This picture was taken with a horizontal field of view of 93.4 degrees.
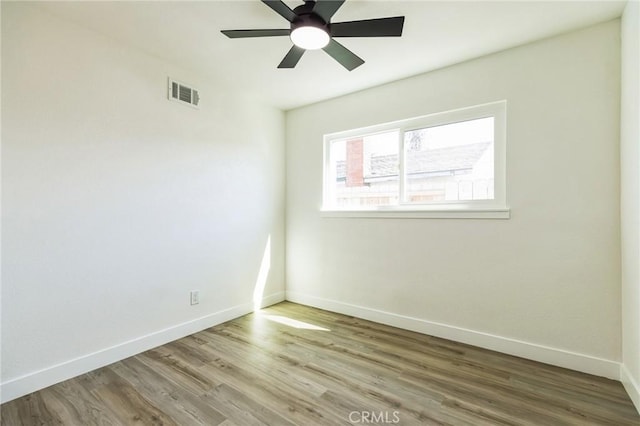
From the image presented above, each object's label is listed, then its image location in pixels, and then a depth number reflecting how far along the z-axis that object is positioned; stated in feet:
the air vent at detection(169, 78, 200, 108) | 8.77
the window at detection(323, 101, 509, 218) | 8.44
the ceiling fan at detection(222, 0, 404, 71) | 5.41
